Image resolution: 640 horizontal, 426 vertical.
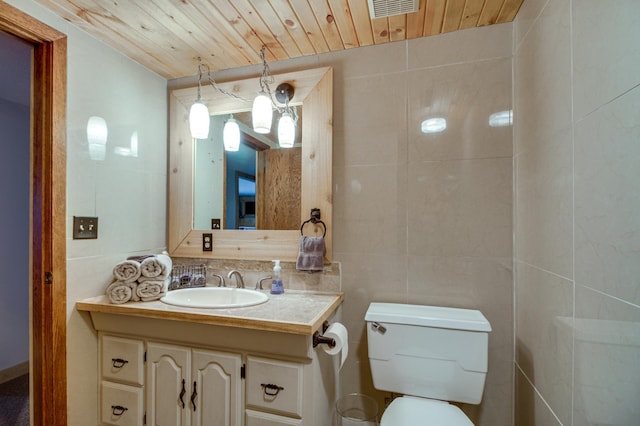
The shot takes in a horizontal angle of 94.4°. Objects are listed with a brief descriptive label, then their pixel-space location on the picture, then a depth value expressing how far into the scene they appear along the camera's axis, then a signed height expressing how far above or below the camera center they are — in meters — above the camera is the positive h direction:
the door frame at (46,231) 1.25 -0.07
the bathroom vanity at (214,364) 1.13 -0.63
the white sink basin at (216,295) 1.54 -0.43
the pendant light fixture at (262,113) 1.52 +0.53
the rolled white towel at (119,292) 1.34 -0.35
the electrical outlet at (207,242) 1.79 -0.16
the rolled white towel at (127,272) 1.38 -0.27
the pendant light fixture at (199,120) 1.65 +0.54
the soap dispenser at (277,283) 1.55 -0.36
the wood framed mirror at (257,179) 1.58 +0.25
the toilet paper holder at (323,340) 1.15 -0.49
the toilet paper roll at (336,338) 1.16 -0.49
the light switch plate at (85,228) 1.36 -0.06
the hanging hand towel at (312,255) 1.51 -0.21
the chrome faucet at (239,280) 1.66 -0.37
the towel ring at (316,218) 1.57 -0.02
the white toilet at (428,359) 1.17 -0.59
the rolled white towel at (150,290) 1.38 -0.35
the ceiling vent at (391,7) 1.21 +0.87
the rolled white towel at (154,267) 1.42 -0.25
